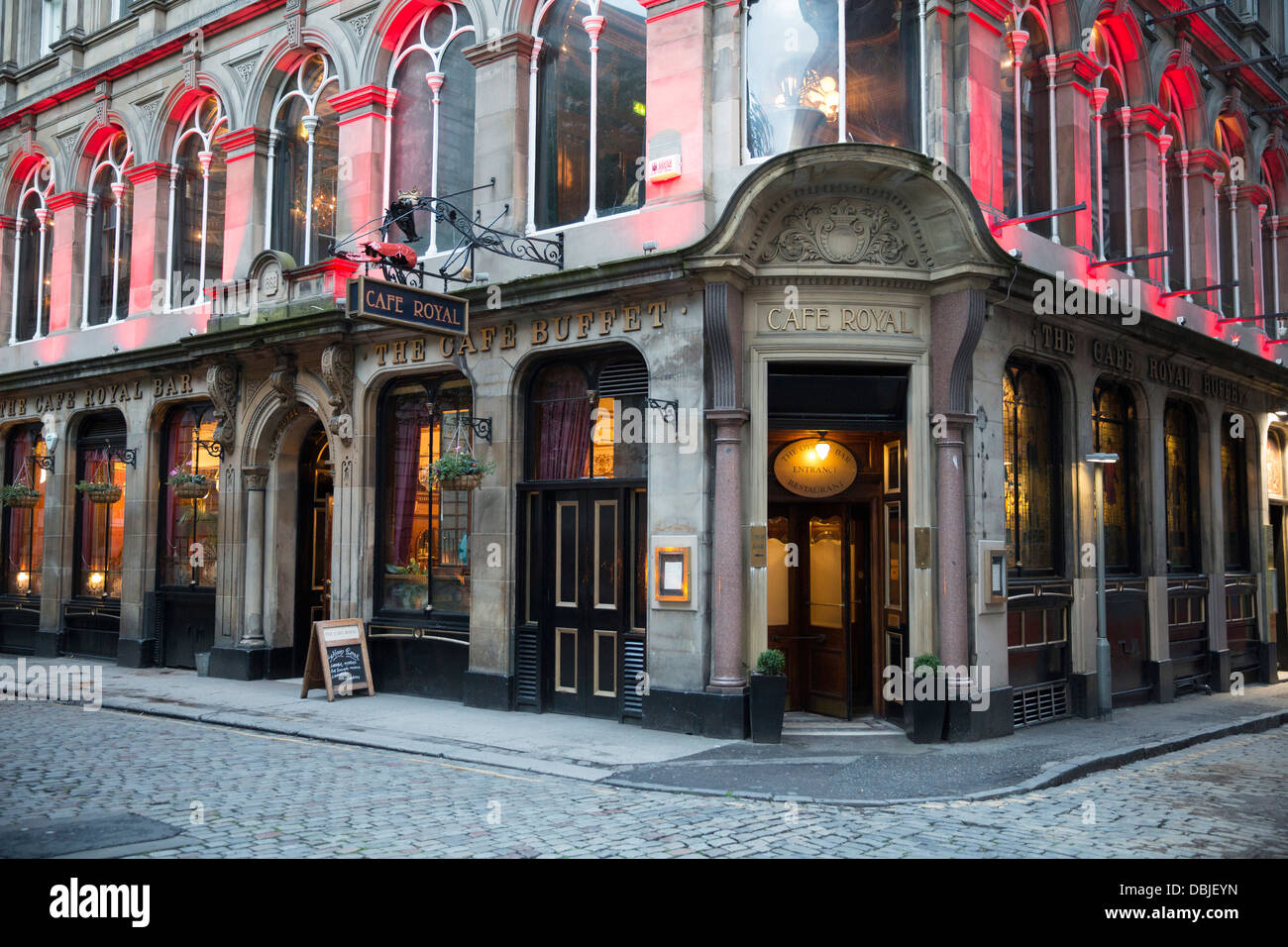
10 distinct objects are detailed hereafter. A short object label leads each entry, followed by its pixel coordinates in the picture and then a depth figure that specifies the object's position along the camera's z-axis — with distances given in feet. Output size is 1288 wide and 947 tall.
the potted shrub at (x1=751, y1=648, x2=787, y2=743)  38.83
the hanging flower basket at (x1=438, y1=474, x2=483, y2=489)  46.16
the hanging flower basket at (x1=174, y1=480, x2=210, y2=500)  58.18
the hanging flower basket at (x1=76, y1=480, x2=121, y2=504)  65.98
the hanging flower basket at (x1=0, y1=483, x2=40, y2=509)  71.31
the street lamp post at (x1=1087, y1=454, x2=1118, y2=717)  45.60
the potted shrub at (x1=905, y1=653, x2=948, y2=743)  40.11
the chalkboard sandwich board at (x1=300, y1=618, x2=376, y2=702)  49.96
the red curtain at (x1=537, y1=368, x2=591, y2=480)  47.06
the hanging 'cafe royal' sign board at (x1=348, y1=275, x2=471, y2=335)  41.60
